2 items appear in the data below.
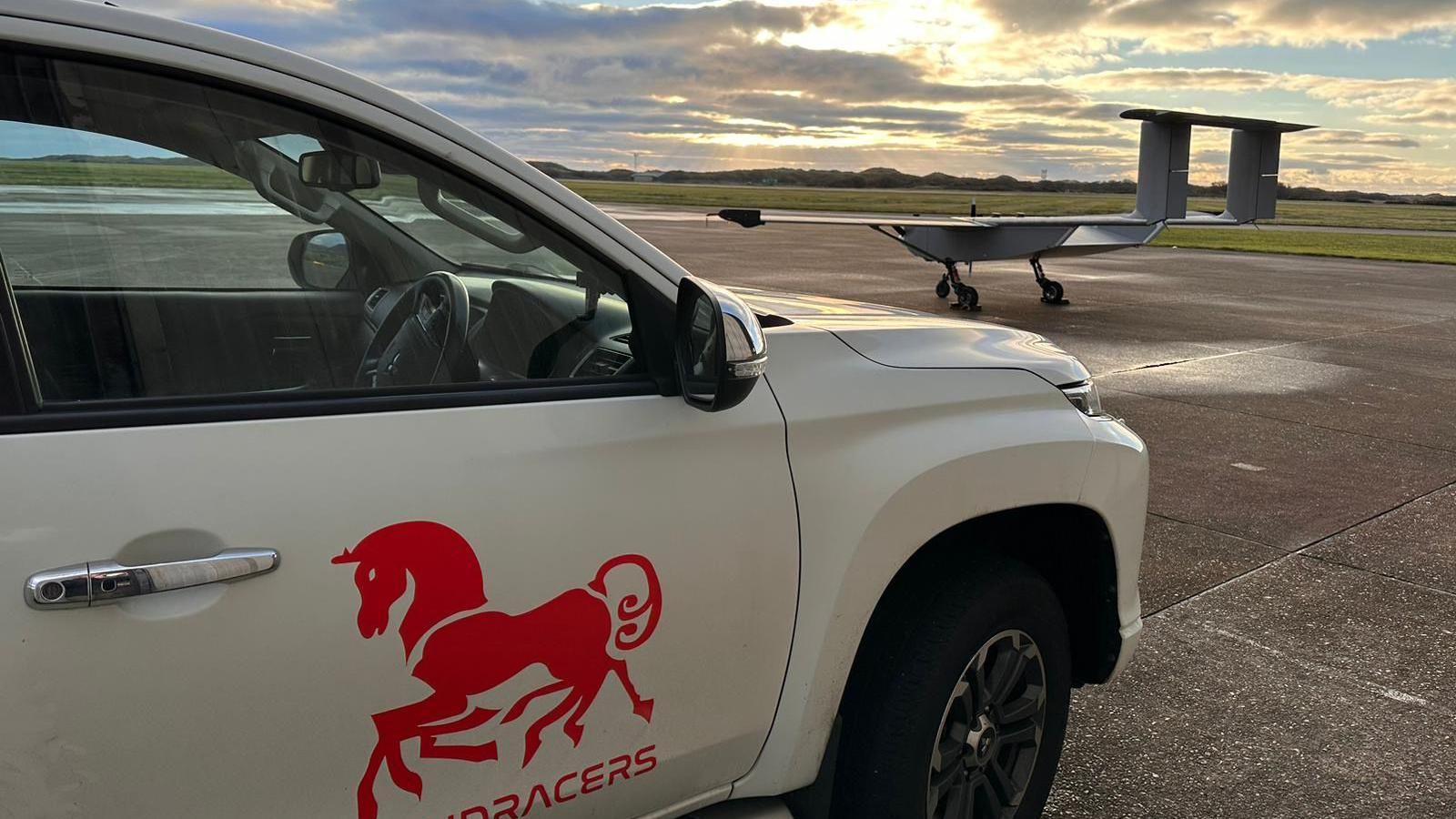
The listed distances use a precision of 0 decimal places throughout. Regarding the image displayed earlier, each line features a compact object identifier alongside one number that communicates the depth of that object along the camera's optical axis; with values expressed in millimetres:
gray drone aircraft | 17703
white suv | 1526
